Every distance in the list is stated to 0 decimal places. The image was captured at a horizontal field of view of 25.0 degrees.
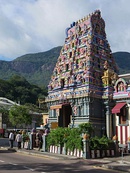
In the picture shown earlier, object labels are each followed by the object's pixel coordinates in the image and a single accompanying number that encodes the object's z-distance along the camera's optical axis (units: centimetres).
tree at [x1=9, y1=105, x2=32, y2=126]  4853
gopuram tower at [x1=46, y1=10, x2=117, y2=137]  2862
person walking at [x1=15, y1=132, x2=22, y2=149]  2663
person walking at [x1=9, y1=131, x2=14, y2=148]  2705
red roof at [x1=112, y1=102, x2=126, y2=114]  2678
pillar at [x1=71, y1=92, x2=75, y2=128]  2983
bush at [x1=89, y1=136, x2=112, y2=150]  2078
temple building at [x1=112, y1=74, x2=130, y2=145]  2692
